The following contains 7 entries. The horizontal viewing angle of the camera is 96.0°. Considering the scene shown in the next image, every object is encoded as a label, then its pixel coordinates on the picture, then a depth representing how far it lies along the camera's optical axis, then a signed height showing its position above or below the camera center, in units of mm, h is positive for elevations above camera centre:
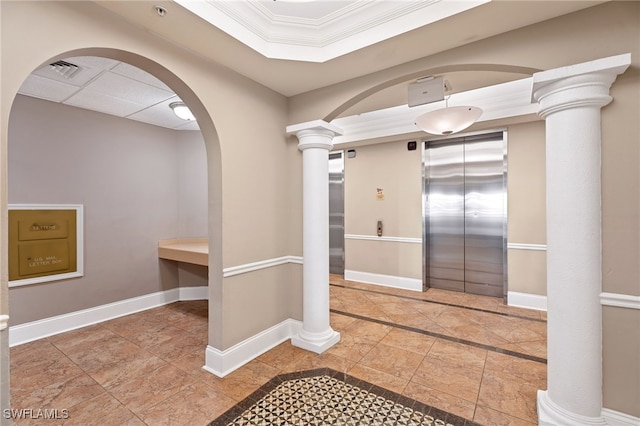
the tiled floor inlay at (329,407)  2027 -1457
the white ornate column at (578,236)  1824 -147
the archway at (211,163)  2361 +473
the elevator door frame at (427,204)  4398 +236
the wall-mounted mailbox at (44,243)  3299 -340
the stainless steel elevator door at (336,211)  6012 +58
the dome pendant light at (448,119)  3111 +1069
